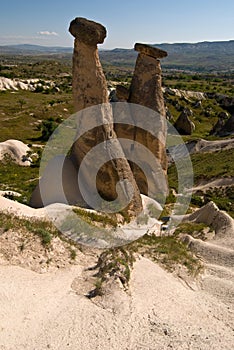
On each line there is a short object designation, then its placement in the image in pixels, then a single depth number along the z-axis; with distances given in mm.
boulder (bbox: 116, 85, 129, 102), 17031
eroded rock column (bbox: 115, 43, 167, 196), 16203
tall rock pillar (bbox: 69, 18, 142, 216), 12430
